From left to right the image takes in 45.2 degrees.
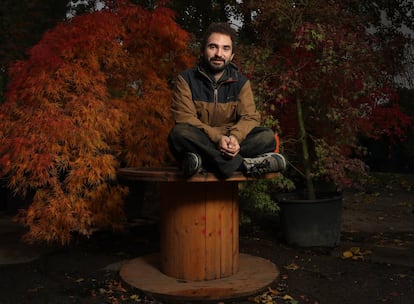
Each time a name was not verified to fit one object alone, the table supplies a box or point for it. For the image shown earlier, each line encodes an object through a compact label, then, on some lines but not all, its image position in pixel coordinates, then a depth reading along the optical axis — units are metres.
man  3.53
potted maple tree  5.18
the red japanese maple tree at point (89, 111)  4.63
